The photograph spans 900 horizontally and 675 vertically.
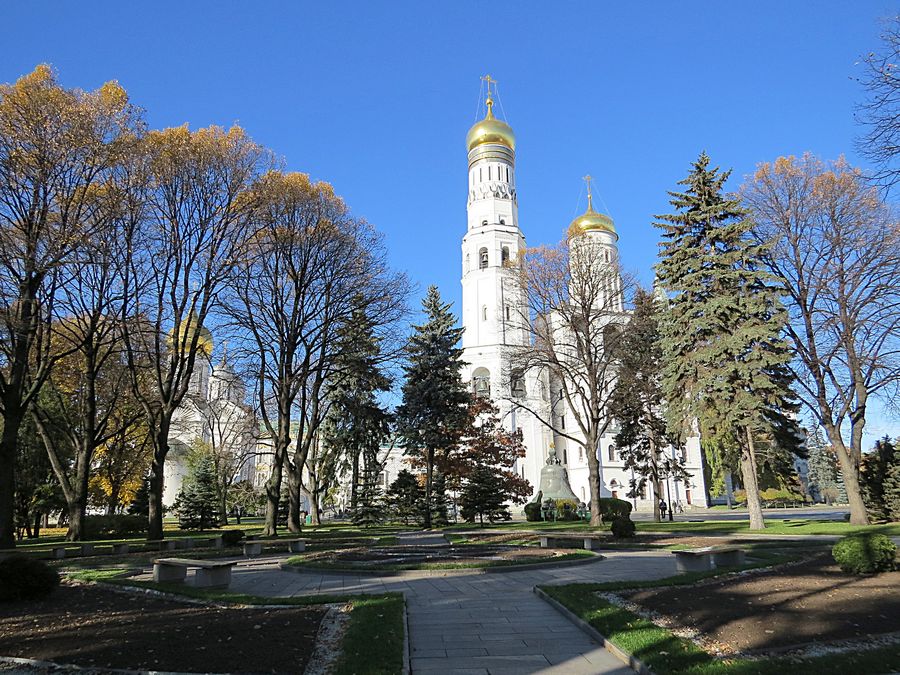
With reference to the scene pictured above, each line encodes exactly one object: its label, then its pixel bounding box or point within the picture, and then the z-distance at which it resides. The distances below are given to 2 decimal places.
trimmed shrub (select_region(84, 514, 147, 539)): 33.88
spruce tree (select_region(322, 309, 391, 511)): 33.88
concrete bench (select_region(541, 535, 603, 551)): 17.69
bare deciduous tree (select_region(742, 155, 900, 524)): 22.78
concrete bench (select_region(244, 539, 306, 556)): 19.02
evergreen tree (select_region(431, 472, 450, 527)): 36.28
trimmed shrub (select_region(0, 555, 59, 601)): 10.06
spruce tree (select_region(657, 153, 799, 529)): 22.75
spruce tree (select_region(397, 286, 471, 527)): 34.19
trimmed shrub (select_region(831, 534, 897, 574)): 10.18
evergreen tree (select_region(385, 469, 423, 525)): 36.94
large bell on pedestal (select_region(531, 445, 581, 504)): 42.69
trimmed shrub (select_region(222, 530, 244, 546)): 20.66
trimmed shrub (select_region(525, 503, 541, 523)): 37.88
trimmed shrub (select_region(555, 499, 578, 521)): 37.28
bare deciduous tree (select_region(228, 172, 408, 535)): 25.30
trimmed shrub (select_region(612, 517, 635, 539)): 20.30
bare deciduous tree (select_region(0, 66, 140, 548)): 17.75
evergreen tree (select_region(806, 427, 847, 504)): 72.81
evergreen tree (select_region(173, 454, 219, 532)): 39.47
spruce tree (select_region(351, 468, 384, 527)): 37.94
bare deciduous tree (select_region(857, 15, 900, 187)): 10.95
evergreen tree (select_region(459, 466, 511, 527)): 35.06
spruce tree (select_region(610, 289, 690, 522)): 29.45
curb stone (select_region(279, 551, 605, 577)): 13.26
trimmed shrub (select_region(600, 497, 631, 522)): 32.68
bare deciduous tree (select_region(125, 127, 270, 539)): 21.92
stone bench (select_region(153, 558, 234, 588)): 11.75
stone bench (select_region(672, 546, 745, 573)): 12.70
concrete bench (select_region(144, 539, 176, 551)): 21.62
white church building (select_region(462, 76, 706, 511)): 55.94
